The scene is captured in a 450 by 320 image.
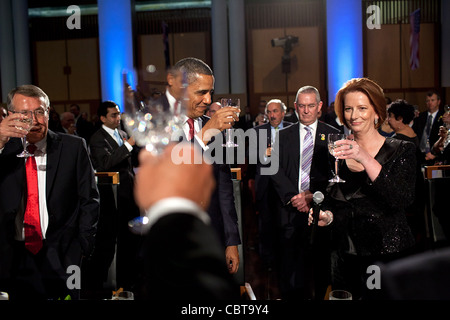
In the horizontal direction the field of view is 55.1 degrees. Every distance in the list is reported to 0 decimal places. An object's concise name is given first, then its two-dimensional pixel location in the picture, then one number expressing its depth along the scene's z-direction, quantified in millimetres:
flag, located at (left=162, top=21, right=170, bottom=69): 8916
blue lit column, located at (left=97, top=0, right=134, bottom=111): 7723
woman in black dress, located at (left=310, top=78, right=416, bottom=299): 1771
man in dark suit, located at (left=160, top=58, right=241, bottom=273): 1399
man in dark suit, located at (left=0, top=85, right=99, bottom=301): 2002
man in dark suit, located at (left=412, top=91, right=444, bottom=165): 5688
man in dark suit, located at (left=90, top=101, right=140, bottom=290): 3449
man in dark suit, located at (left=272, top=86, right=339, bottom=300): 3127
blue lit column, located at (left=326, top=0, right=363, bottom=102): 7988
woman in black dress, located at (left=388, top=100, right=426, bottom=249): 3488
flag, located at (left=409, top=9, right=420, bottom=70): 9336
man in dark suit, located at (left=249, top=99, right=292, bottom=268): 3887
